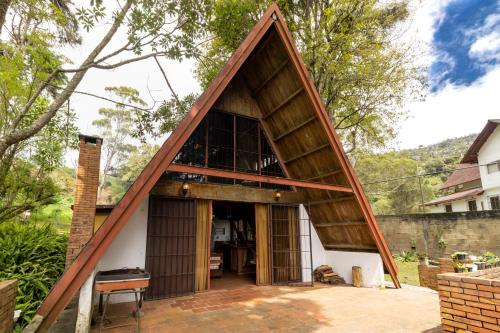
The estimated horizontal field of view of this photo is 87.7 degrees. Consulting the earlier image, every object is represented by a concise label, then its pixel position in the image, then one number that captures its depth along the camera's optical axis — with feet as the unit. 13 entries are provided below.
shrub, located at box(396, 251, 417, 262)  41.86
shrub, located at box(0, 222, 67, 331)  13.69
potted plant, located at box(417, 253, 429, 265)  27.22
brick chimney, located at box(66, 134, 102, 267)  14.88
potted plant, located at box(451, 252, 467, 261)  20.31
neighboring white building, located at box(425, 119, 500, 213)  53.50
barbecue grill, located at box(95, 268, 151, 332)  12.98
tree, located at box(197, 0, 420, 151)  30.96
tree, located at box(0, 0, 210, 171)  16.63
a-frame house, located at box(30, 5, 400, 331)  18.70
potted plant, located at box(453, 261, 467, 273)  16.02
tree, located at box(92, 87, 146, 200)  80.18
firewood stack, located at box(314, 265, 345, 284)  24.01
